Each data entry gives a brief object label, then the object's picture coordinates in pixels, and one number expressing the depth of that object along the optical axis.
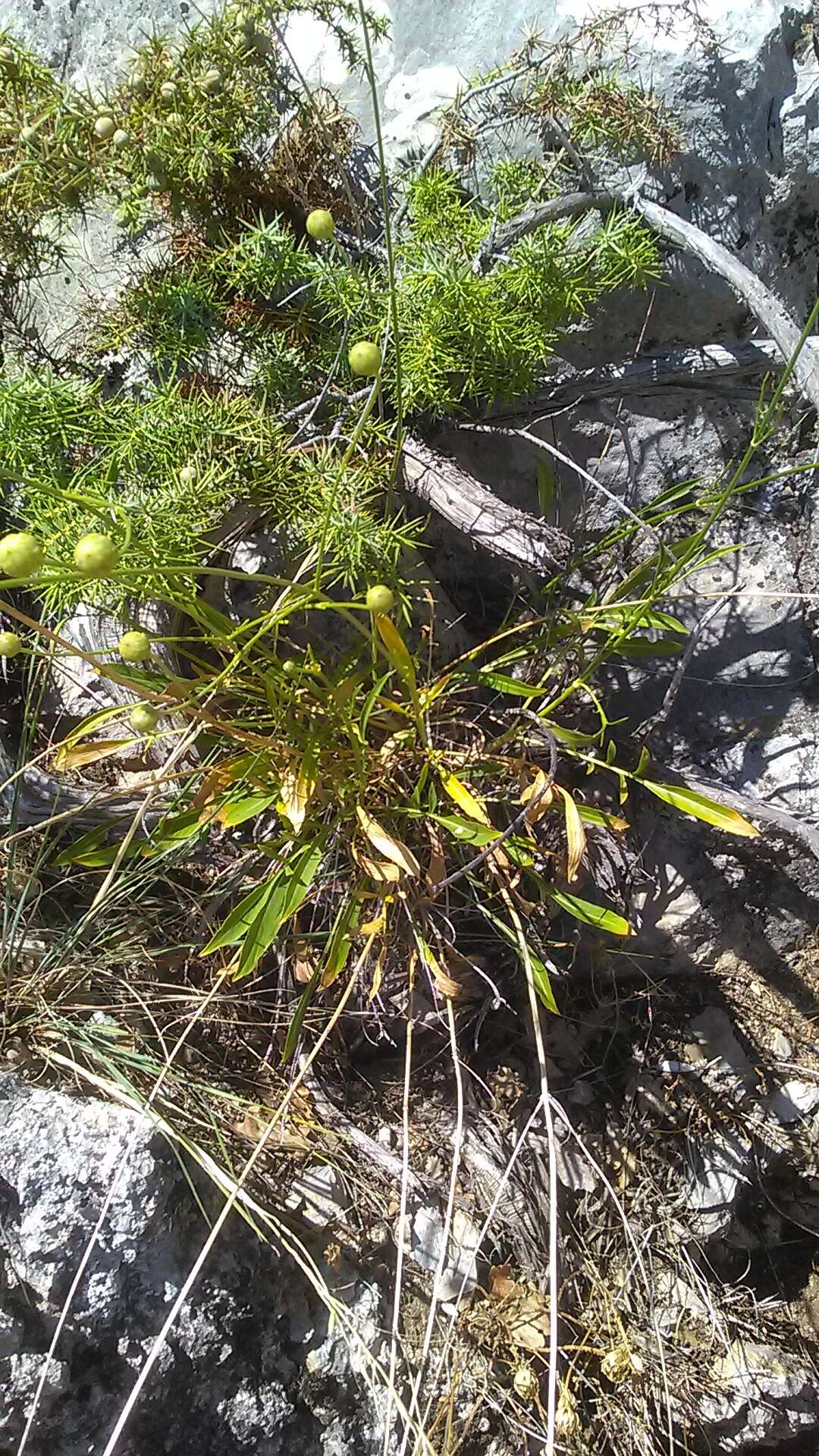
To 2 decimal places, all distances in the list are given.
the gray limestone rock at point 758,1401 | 0.47
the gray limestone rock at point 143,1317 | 0.37
